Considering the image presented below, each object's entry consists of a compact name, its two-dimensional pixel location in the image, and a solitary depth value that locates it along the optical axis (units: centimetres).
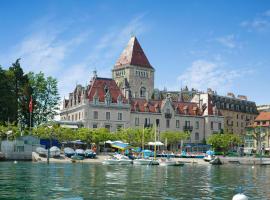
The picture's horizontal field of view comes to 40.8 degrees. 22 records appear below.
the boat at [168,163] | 6266
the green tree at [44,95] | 8577
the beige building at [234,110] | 10682
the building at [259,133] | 9342
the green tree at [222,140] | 8904
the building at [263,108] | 12745
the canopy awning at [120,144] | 7238
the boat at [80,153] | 6768
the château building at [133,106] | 8623
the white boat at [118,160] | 6229
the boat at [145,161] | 6280
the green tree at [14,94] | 7489
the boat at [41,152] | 6541
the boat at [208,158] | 7271
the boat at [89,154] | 6773
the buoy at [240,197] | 2059
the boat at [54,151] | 6555
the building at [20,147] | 6503
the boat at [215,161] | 6954
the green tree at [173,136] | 8684
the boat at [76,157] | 6452
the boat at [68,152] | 6843
